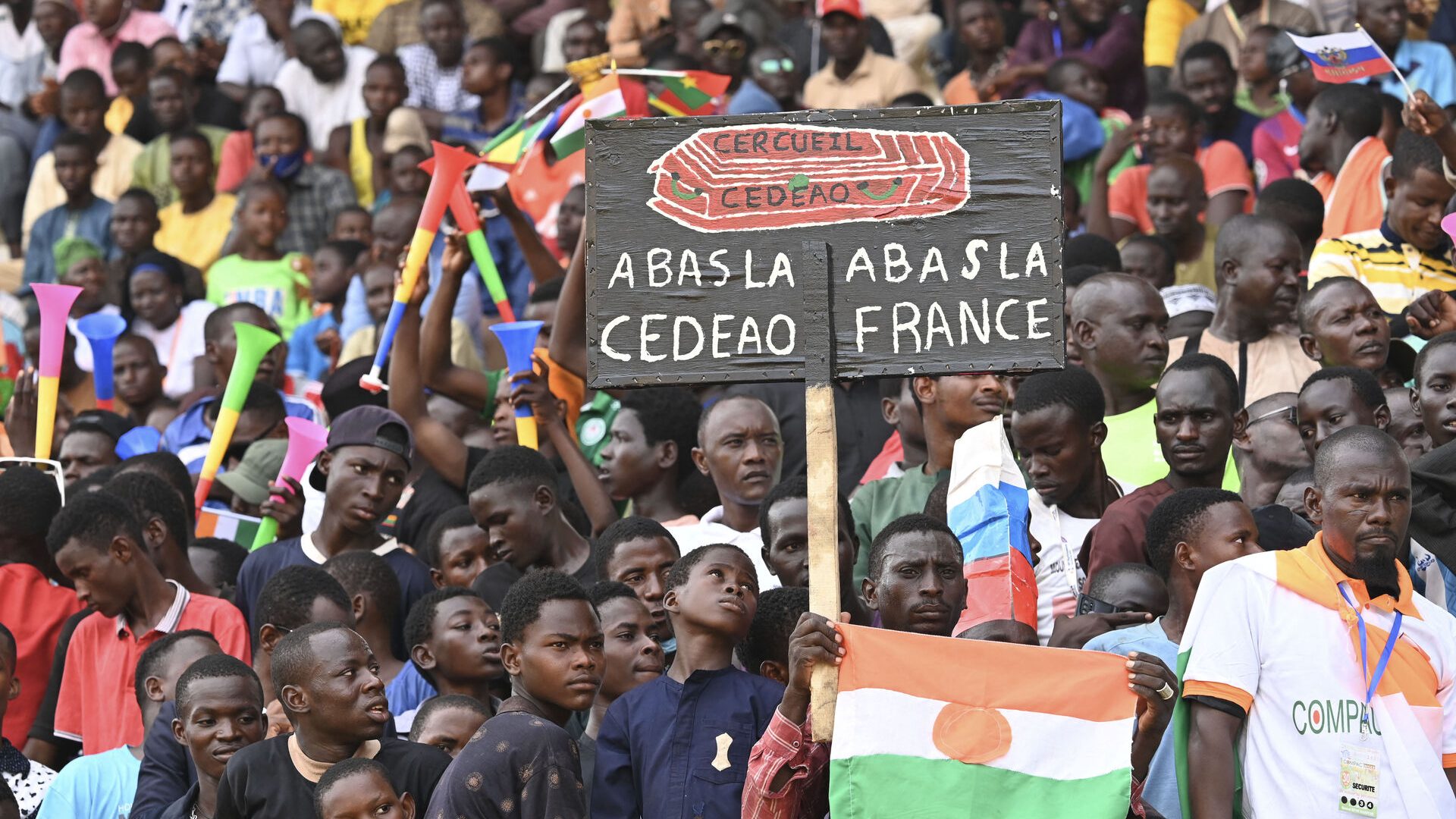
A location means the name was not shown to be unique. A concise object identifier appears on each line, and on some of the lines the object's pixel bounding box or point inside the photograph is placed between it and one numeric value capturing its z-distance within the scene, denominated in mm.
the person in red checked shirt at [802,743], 10055
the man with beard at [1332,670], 10453
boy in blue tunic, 11273
